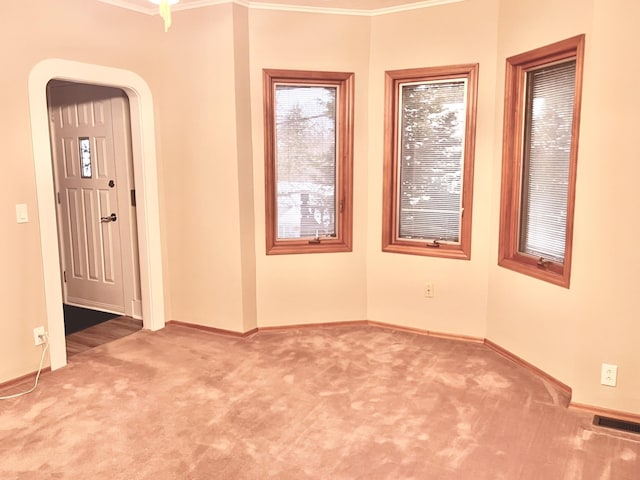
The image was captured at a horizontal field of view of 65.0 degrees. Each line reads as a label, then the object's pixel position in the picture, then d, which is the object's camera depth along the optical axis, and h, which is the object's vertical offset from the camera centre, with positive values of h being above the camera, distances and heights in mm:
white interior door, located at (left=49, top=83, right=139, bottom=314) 4383 -164
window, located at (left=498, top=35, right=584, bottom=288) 3049 +102
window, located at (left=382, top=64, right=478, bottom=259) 3824 +118
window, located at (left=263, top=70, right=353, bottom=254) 4000 +129
